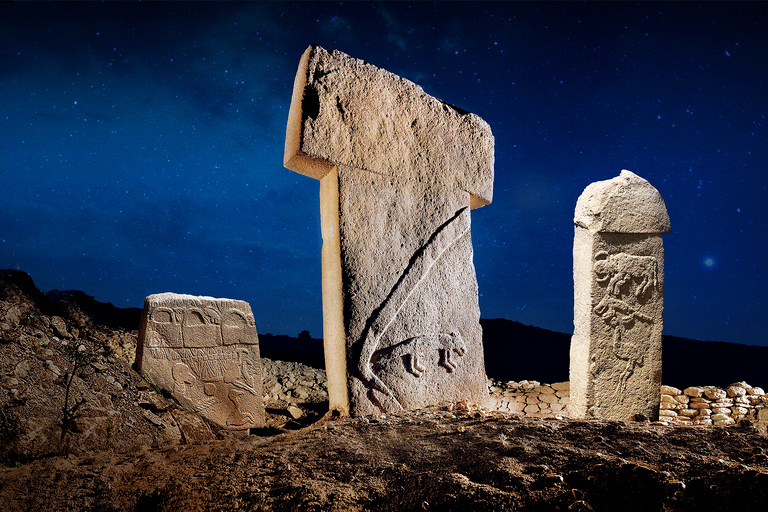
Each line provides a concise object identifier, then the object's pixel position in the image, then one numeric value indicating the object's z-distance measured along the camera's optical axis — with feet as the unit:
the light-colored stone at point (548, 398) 16.97
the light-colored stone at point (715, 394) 16.19
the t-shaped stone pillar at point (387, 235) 8.70
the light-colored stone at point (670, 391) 16.83
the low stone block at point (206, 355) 12.12
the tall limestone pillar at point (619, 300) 10.94
